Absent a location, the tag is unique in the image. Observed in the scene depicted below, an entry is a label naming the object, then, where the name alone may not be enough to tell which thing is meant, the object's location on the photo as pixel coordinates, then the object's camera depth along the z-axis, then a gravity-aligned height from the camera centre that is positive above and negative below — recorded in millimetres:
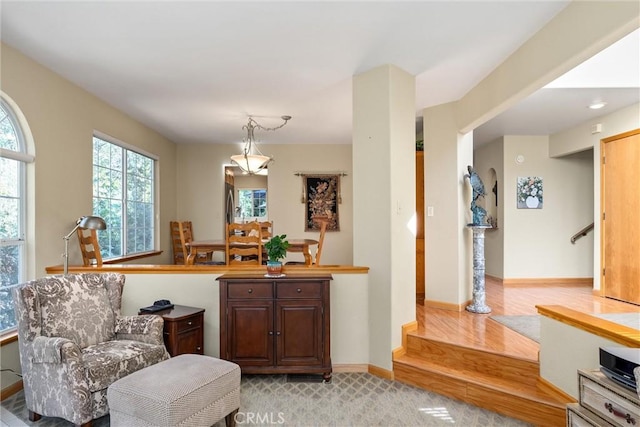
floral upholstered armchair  2178 -881
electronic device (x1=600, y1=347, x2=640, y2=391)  1600 -709
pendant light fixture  4473 +734
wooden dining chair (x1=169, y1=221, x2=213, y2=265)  5352 -470
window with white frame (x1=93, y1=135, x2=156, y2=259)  4211 +263
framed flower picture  5609 +367
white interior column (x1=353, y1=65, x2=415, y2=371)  3098 +158
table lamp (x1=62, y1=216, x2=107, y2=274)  2863 -52
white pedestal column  3871 -614
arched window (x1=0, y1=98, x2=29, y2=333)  2764 +66
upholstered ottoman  1876 -1000
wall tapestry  6637 +338
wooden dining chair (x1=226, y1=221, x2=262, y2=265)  3711 -276
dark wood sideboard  2953 -901
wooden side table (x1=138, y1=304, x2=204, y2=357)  2754 -922
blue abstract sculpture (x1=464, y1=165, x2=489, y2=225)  3908 +233
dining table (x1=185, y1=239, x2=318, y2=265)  4004 -365
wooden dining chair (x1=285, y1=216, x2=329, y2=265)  6613 -59
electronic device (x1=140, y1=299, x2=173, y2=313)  2912 -765
